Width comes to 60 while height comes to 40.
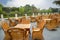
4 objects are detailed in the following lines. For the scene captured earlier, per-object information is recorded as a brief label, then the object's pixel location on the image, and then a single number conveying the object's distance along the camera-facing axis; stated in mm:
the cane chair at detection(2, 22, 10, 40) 1429
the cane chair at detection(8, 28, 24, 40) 1183
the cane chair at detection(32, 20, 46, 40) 1650
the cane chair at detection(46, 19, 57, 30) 2697
